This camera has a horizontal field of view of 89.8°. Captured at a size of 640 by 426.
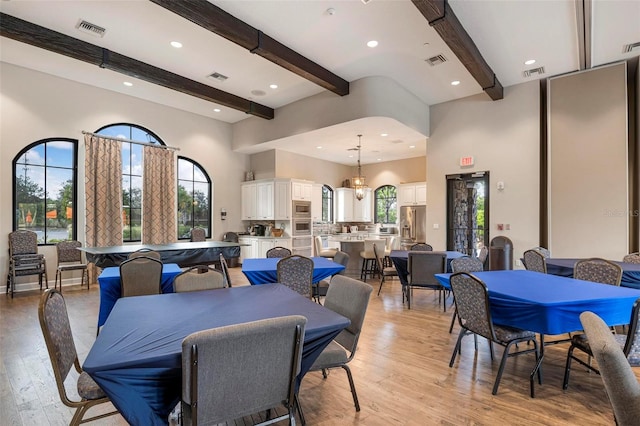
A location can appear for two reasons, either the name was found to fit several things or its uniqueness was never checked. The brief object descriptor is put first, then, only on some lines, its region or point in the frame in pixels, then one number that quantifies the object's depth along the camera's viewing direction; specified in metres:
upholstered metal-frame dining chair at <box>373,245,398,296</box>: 5.25
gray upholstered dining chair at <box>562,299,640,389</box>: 2.04
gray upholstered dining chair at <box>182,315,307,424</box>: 1.36
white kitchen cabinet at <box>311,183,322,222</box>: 9.38
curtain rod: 6.44
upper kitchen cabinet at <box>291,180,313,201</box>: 8.75
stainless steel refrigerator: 8.98
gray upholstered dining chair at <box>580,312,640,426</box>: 1.21
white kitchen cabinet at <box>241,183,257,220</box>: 8.98
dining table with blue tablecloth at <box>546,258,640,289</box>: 3.51
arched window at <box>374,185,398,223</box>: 10.82
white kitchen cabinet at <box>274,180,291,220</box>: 8.59
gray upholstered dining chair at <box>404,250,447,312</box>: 4.54
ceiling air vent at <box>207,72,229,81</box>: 5.98
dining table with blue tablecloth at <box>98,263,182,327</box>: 3.36
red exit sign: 6.76
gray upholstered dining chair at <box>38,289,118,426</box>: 1.55
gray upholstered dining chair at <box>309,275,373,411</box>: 2.05
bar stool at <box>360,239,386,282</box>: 6.40
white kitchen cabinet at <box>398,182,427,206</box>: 9.45
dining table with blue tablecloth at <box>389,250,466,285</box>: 4.81
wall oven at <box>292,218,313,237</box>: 8.80
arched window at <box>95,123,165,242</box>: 7.16
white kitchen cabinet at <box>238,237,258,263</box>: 8.66
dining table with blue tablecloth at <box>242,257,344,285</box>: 3.62
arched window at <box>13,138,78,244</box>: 5.90
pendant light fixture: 8.21
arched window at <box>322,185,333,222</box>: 10.88
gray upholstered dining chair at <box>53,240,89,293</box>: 5.84
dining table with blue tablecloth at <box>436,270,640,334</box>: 2.25
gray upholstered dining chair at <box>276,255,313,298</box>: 3.47
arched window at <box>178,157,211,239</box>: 8.15
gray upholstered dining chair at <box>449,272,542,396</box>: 2.42
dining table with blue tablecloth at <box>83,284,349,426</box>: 1.40
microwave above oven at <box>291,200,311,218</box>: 8.80
